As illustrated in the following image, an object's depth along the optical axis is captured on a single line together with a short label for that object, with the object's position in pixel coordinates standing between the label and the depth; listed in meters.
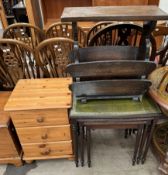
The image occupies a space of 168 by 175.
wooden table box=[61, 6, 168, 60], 0.92
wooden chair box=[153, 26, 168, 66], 1.53
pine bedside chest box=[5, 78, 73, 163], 1.15
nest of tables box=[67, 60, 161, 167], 0.99
